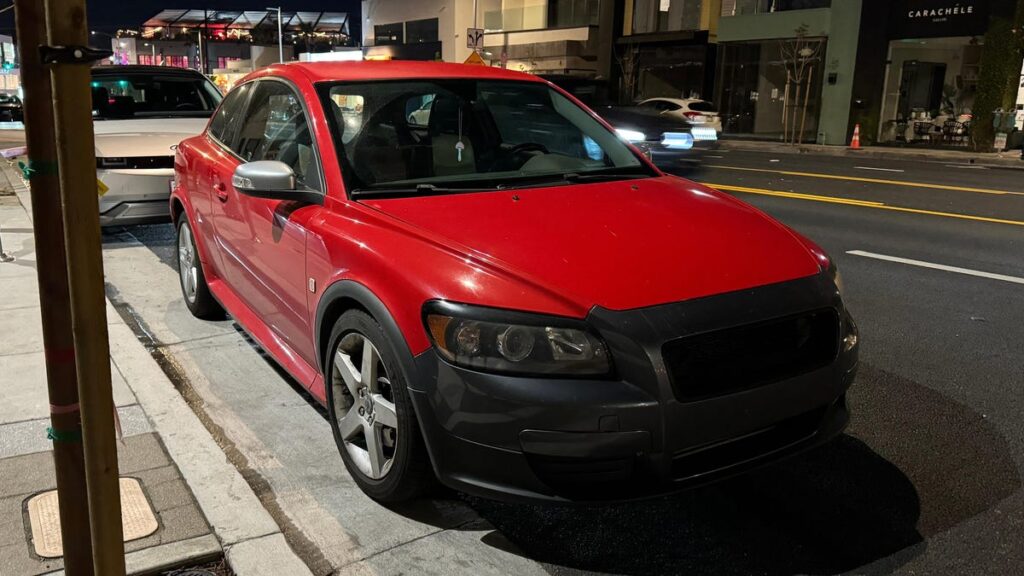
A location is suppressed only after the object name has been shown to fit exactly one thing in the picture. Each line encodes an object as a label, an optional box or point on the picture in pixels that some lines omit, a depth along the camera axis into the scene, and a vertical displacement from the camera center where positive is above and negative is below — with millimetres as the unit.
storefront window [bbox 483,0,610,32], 40125 +4005
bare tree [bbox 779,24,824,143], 28109 +1172
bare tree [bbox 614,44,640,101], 36688 +1295
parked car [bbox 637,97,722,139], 25000 -275
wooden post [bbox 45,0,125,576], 1633 -386
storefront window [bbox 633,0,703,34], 35062 +3562
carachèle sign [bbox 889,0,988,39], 24281 +2596
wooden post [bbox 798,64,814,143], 28808 +333
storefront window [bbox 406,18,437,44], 49844 +3597
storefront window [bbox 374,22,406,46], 53422 +3575
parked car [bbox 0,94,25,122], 31702 -944
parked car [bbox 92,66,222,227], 7508 -404
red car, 2586 -686
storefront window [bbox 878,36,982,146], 25828 +500
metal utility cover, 2826 -1506
